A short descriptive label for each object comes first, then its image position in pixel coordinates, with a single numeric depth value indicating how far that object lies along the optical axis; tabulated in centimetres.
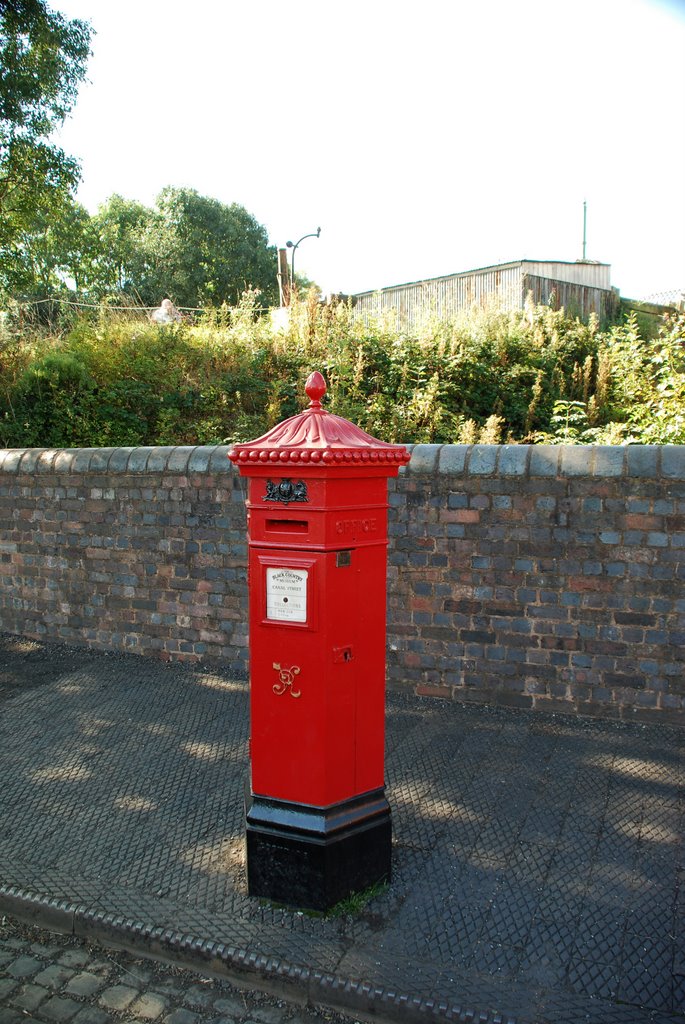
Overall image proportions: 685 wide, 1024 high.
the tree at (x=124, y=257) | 3228
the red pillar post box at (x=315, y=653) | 298
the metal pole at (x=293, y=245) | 1542
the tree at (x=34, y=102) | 884
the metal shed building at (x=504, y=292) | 1395
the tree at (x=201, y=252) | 3266
